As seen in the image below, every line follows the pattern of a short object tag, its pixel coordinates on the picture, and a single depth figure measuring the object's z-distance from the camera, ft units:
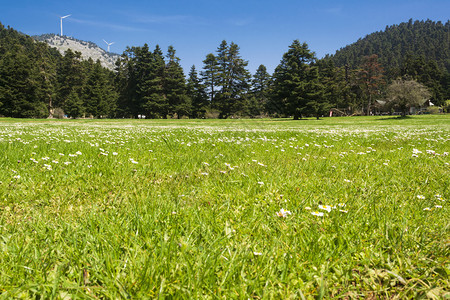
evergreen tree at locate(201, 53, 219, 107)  220.64
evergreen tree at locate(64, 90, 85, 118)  191.93
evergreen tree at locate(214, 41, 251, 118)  216.74
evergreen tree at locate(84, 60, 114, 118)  211.61
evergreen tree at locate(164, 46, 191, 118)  216.95
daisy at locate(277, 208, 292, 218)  7.60
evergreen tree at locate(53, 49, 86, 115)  251.80
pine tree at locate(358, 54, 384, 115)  271.28
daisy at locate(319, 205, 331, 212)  7.73
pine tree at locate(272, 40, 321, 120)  173.78
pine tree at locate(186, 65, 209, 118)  223.51
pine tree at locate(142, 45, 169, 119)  211.61
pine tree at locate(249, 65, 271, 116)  262.67
